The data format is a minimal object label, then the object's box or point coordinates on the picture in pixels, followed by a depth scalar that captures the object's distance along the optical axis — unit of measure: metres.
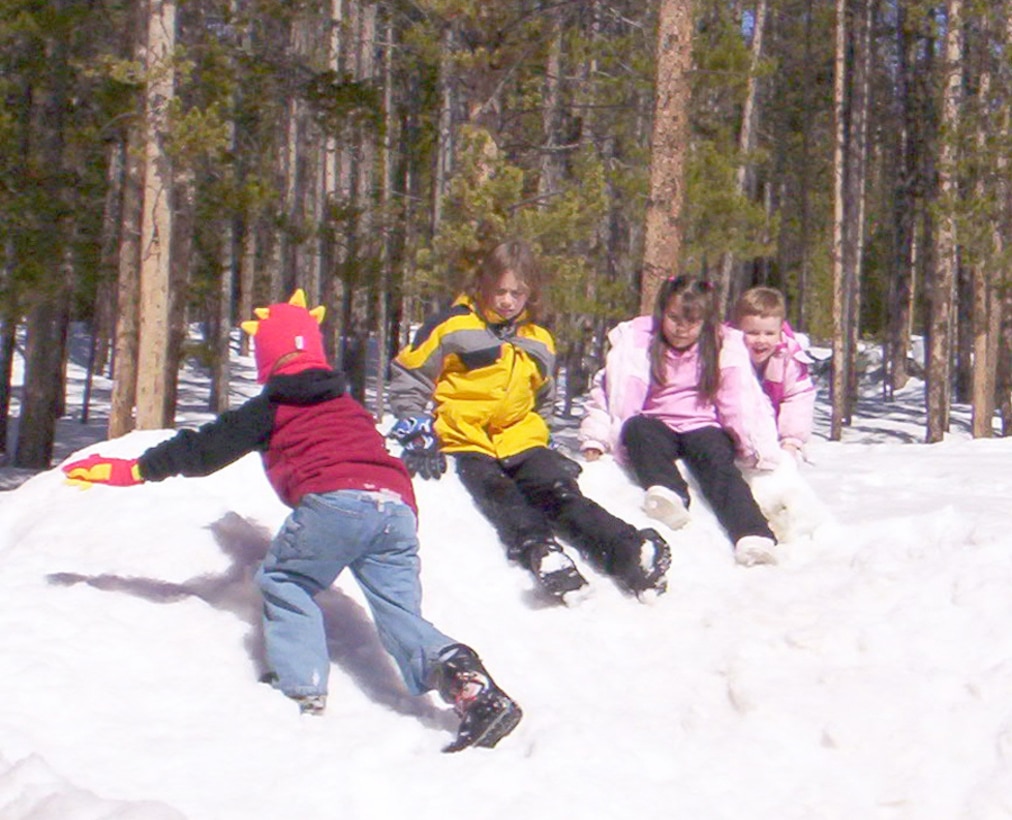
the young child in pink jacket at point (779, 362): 6.65
